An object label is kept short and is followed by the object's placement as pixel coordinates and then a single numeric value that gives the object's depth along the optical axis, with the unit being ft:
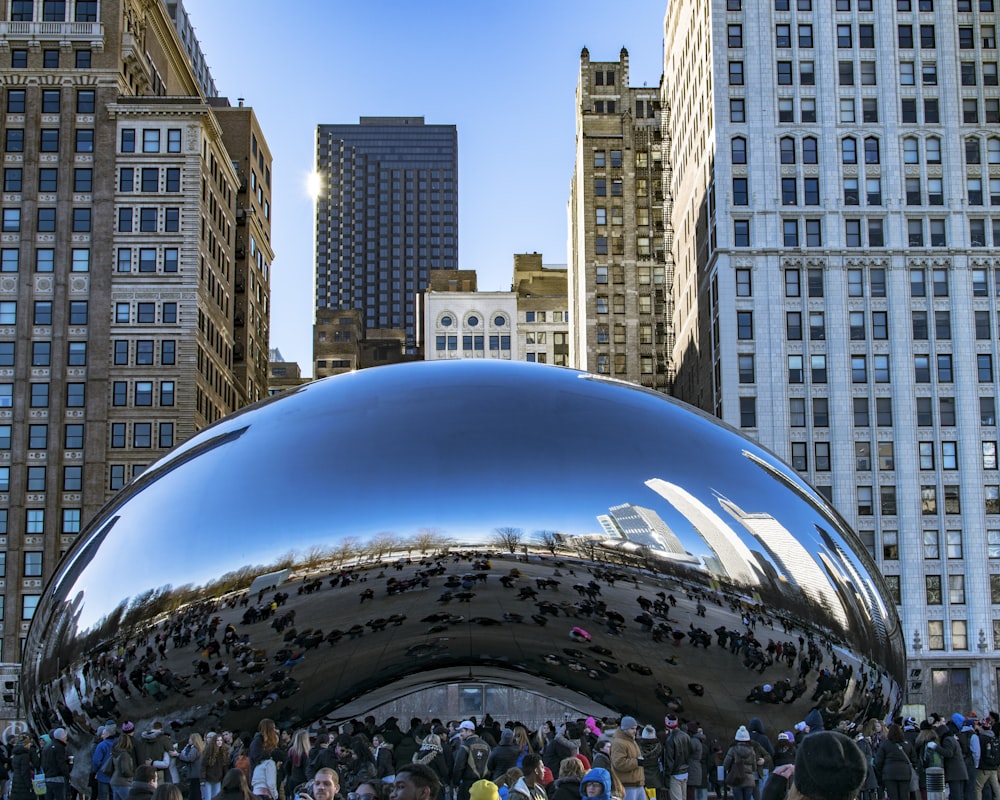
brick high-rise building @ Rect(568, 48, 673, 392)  355.15
